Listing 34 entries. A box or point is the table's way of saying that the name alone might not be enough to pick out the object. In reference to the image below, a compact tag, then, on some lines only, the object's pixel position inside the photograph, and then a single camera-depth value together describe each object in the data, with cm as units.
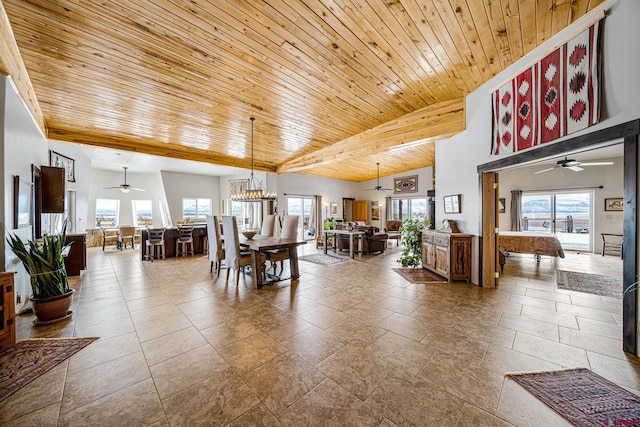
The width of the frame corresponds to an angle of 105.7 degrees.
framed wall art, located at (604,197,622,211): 656
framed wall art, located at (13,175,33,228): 276
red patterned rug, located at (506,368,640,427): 146
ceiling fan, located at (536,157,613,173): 482
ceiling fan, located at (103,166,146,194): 804
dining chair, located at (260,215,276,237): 584
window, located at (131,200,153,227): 1016
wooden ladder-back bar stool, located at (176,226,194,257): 680
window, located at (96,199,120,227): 947
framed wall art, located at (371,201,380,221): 1173
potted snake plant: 269
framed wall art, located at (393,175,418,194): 1047
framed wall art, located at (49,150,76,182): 550
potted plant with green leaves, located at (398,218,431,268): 533
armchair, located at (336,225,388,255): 725
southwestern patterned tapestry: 234
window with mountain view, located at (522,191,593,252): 735
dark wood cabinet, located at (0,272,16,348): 220
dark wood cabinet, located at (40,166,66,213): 372
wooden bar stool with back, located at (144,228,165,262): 627
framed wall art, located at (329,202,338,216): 1110
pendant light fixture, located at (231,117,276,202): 488
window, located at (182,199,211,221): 955
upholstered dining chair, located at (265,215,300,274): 503
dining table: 399
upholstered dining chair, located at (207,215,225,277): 462
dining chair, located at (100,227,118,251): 812
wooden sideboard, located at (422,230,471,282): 424
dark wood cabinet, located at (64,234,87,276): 475
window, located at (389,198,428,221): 1077
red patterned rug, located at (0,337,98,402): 179
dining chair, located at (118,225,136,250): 794
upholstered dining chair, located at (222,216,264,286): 411
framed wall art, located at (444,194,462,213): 453
